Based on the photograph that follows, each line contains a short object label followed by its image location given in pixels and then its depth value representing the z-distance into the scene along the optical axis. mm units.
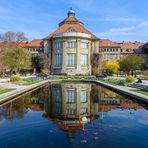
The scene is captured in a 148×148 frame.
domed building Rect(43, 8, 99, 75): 36588
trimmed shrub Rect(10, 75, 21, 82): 19984
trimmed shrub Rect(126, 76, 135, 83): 19853
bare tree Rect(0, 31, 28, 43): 33701
